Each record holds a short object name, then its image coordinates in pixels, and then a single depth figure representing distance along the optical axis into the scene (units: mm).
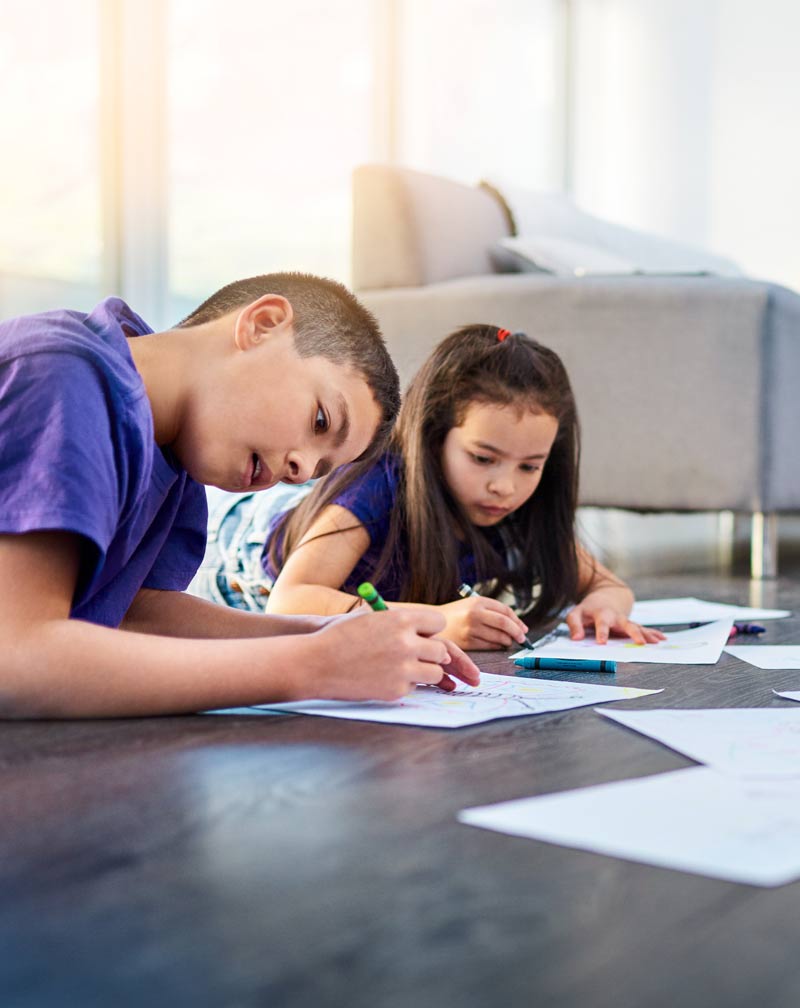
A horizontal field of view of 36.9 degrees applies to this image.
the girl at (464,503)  1536
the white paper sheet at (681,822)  540
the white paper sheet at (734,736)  722
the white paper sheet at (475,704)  868
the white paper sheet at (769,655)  1228
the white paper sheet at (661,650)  1263
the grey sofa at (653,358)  2502
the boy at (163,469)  803
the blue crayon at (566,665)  1168
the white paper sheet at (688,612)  1655
